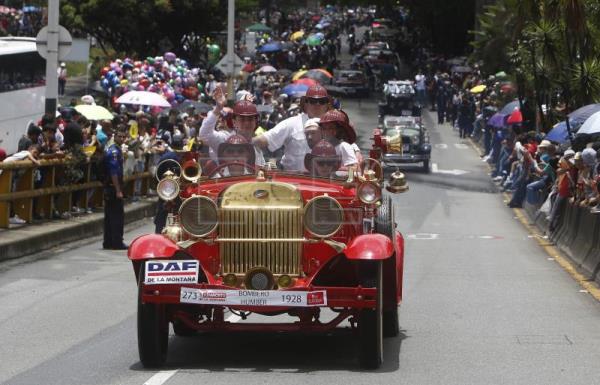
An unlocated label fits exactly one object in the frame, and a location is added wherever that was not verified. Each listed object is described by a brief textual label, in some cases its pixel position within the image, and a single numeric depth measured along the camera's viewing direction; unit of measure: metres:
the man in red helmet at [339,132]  12.11
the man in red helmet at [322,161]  11.77
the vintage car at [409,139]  42.59
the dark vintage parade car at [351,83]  71.75
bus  38.50
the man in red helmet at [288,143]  12.30
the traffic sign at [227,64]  40.75
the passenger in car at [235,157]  11.76
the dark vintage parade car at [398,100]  55.22
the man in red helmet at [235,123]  12.32
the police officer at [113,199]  21.38
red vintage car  10.35
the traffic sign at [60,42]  24.84
